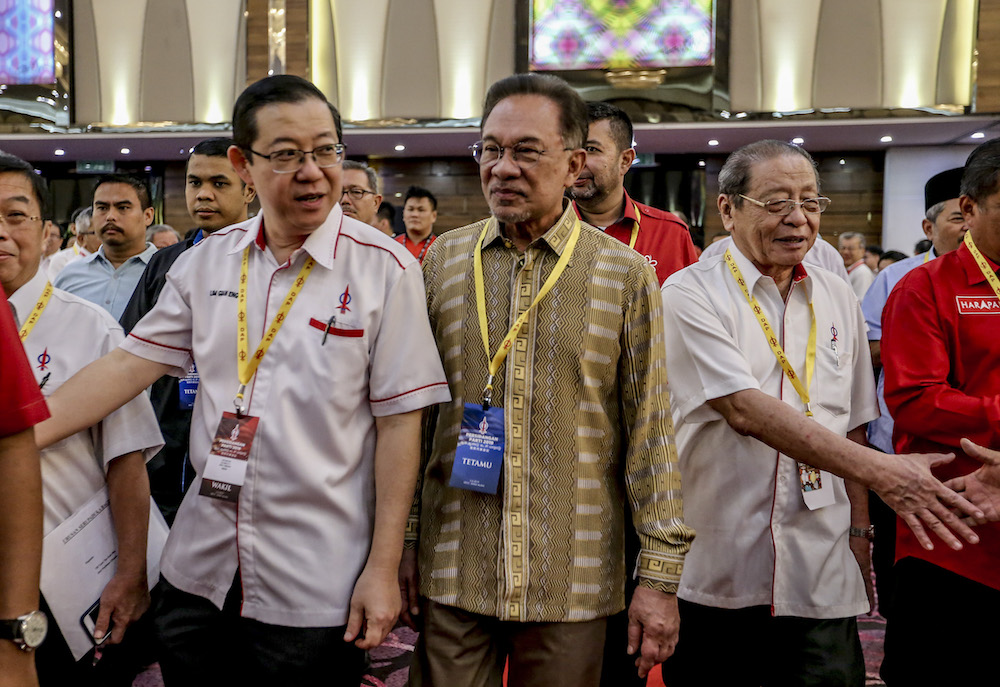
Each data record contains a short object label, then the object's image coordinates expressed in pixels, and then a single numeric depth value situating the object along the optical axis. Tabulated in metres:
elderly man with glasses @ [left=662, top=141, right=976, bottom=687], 1.95
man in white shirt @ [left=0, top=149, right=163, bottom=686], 1.79
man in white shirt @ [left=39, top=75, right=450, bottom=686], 1.56
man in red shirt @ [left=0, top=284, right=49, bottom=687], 1.18
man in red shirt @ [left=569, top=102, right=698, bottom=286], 2.72
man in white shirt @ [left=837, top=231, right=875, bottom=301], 9.31
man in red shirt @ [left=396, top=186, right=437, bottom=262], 5.96
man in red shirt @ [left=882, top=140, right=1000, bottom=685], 1.95
